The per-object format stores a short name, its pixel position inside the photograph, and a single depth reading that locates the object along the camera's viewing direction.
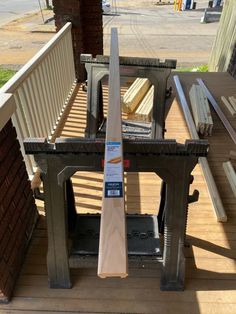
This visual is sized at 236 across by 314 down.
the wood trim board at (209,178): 3.42
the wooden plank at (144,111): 5.48
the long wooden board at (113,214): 1.41
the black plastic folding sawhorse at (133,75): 4.25
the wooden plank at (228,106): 5.91
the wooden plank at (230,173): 3.97
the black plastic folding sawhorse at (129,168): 2.10
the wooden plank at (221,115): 5.23
